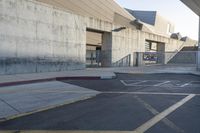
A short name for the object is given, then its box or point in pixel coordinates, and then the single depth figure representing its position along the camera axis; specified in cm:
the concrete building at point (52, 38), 1058
